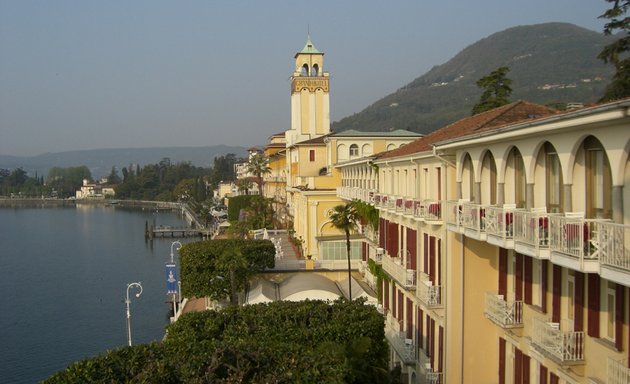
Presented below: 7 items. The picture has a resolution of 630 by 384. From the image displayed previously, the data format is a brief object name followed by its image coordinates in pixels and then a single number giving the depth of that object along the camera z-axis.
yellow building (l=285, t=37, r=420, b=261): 48.34
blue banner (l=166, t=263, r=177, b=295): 49.54
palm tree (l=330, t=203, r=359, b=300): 32.89
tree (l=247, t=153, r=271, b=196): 82.69
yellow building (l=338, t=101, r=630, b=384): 11.38
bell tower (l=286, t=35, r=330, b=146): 67.88
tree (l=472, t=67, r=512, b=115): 52.56
